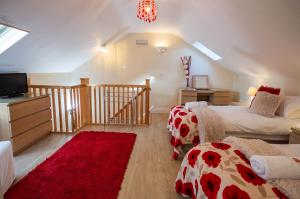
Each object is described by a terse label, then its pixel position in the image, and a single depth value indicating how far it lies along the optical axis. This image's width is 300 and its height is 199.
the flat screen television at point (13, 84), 3.01
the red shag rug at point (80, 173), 1.97
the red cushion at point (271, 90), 3.27
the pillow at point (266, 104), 3.05
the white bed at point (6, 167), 1.88
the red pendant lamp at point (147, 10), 2.54
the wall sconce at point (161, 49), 5.46
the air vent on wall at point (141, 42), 5.48
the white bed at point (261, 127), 2.68
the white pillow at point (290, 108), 2.89
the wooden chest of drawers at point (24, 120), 2.66
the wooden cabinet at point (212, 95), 5.07
